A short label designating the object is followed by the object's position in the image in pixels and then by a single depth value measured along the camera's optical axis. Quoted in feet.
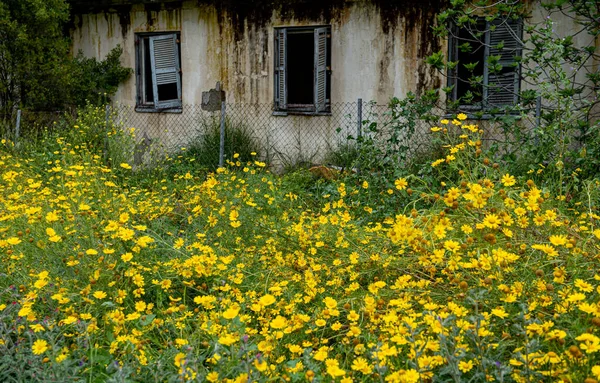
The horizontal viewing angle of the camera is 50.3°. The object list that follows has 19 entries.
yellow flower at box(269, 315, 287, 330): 8.37
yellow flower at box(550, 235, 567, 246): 8.82
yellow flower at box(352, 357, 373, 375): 7.38
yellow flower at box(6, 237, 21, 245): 10.76
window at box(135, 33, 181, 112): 35.86
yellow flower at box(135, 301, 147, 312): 9.69
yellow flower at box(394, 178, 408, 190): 12.60
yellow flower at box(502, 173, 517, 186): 11.38
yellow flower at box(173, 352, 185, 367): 7.18
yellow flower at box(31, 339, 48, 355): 7.97
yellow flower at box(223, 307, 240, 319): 8.23
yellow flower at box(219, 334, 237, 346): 7.54
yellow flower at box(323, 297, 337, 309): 8.69
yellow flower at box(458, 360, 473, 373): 7.29
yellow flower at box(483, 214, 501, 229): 9.71
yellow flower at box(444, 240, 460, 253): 9.17
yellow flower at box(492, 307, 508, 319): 7.73
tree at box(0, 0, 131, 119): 32.37
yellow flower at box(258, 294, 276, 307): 8.96
